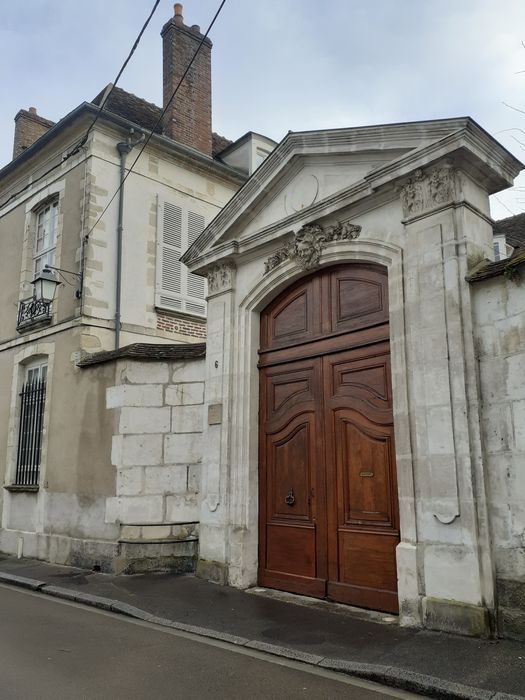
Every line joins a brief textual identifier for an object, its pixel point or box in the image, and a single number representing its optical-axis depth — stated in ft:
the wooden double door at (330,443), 18.38
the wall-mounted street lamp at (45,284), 29.89
